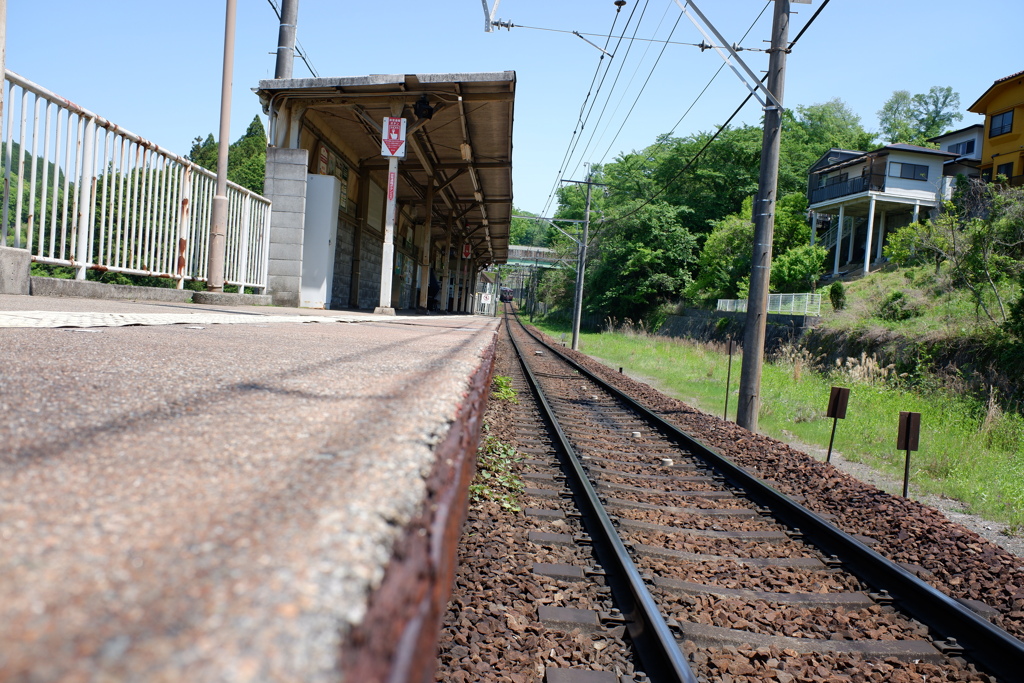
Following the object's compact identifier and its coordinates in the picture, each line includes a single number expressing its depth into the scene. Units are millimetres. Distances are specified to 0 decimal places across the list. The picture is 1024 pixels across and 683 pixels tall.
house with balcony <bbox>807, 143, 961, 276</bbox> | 37469
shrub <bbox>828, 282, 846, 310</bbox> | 22719
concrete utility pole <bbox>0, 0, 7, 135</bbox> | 5375
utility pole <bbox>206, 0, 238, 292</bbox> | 8891
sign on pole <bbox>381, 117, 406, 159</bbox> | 12586
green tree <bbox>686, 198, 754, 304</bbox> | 34031
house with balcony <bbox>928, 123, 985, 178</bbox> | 38875
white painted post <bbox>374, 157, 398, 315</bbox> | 13062
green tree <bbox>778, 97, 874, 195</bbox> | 50188
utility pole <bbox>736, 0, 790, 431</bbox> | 9461
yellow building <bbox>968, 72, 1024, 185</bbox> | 34406
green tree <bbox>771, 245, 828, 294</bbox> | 31000
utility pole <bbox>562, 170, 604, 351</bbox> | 26188
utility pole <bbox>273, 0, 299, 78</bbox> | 15047
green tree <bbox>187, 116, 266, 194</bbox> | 49712
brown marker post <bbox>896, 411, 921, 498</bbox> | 5719
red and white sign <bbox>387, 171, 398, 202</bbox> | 12983
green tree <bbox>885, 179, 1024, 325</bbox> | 15242
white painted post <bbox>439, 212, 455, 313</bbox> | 28338
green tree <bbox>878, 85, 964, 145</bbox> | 71188
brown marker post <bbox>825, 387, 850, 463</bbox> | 7195
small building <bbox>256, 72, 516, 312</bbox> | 12609
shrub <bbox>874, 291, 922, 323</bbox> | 19250
